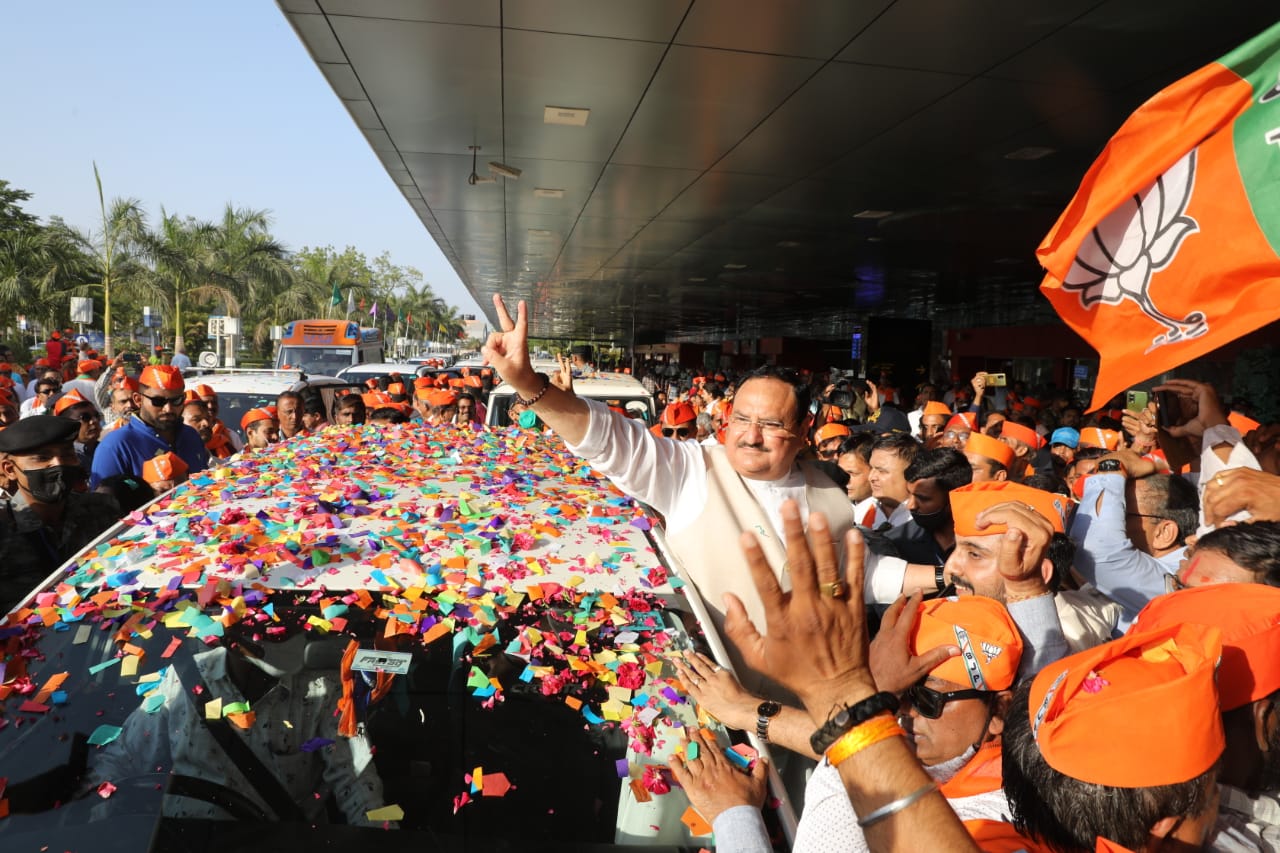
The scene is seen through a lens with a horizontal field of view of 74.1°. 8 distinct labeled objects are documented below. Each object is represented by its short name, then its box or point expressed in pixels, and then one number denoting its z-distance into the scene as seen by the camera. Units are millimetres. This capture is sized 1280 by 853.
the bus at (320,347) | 20484
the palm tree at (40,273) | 30156
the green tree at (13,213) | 34094
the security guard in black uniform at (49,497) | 3971
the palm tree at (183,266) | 35844
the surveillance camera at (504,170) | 9363
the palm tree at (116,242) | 33125
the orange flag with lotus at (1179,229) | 2871
